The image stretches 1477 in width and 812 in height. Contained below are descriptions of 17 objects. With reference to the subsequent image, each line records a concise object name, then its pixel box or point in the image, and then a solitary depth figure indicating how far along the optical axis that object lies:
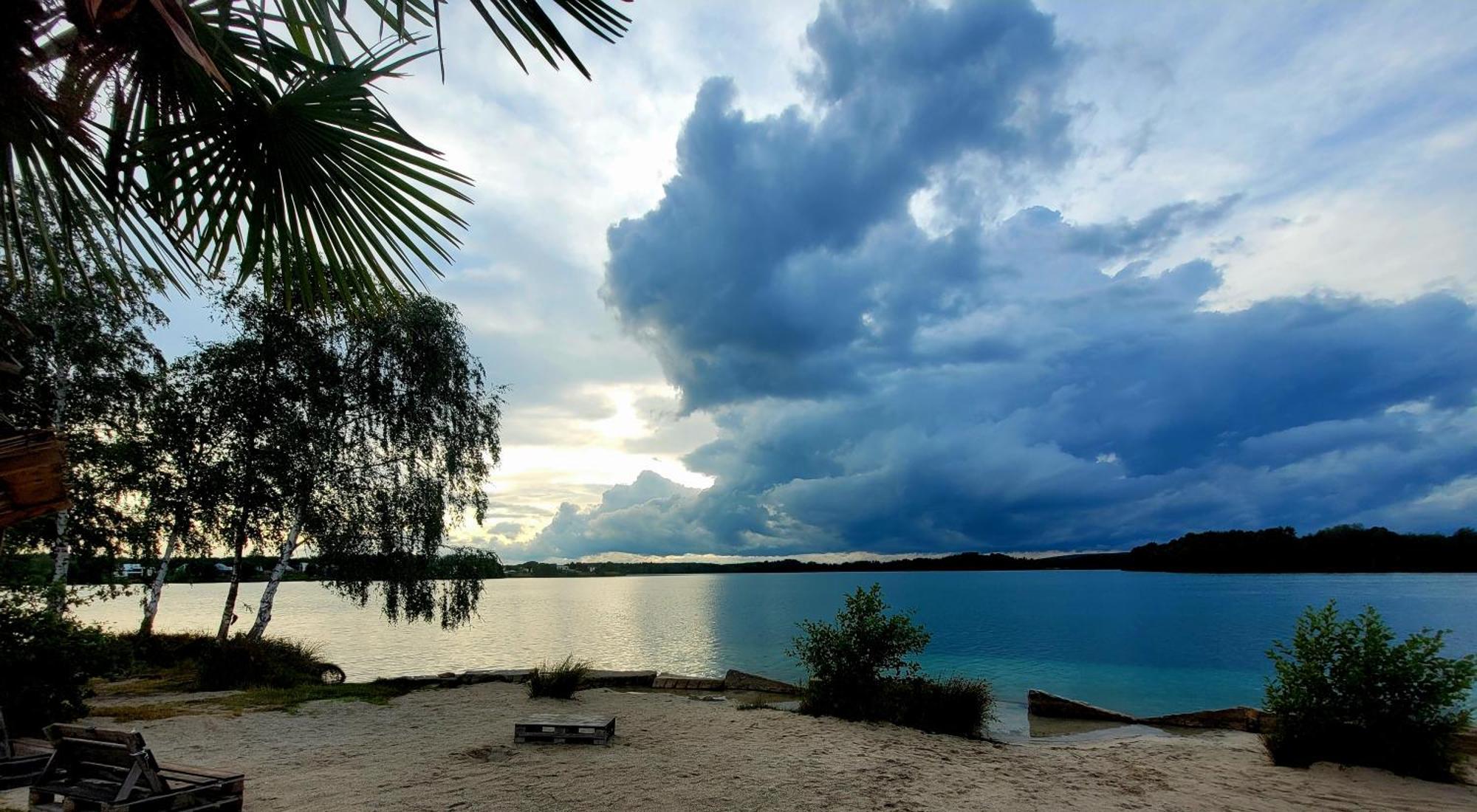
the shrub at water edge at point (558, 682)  16.83
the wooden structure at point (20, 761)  7.50
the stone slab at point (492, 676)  19.47
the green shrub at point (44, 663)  10.00
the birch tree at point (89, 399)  15.83
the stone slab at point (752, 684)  20.41
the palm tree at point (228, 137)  2.74
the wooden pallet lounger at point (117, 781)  6.18
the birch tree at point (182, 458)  18.19
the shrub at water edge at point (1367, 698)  10.16
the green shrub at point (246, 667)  17.08
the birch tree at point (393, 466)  19.72
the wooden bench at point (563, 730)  11.49
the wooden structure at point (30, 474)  1.81
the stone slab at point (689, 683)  20.42
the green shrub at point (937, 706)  14.34
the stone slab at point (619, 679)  20.39
